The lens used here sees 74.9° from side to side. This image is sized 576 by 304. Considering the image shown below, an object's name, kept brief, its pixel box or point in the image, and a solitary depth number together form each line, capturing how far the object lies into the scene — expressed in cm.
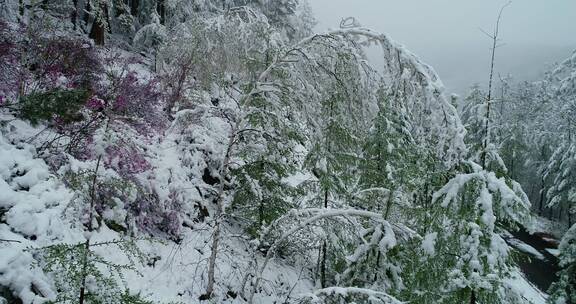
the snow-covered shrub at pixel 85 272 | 306
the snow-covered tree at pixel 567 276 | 1134
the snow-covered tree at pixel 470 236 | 437
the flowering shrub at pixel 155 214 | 878
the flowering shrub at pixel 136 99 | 961
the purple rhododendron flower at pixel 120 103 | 921
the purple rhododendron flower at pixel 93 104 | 845
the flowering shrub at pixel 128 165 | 805
